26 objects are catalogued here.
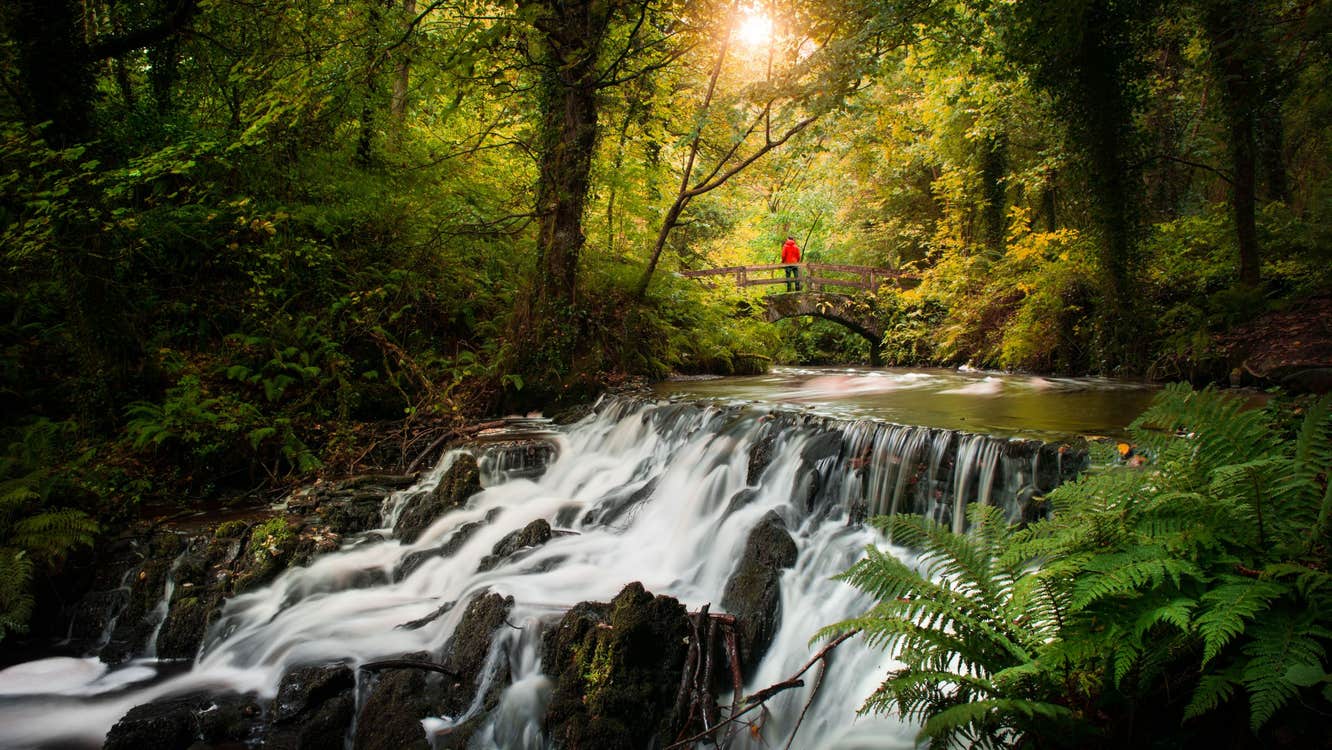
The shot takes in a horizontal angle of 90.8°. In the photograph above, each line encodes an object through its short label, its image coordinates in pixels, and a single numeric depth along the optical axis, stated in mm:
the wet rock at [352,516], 6379
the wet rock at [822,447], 5930
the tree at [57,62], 6652
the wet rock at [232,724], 4062
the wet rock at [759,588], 4258
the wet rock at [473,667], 3981
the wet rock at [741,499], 5895
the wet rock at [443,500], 6371
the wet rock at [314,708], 3986
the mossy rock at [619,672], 3592
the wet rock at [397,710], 3875
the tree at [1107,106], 9141
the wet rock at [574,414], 9078
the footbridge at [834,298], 21062
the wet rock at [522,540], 5660
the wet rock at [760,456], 6180
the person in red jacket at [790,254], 21516
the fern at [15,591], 4895
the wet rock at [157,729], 3908
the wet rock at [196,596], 5121
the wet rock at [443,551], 5793
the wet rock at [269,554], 5566
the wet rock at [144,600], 5184
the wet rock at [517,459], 7379
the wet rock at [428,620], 4980
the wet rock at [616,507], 6406
